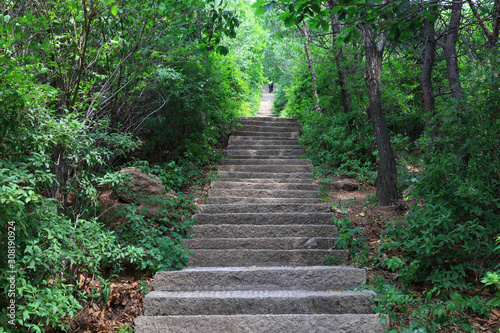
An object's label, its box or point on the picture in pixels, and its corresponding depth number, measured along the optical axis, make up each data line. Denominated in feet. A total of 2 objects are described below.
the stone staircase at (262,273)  10.86
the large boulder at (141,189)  16.36
